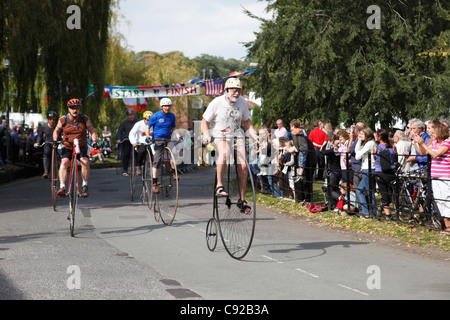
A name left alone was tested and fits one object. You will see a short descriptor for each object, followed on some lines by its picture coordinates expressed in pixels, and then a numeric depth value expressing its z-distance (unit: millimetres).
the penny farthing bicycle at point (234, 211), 8445
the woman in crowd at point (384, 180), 12148
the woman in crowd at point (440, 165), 10531
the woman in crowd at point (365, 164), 12484
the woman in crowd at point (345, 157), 13166
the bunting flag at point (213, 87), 28344
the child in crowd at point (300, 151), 15156
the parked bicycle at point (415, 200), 10948
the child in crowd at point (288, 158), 15514
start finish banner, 29578
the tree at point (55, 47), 21344
